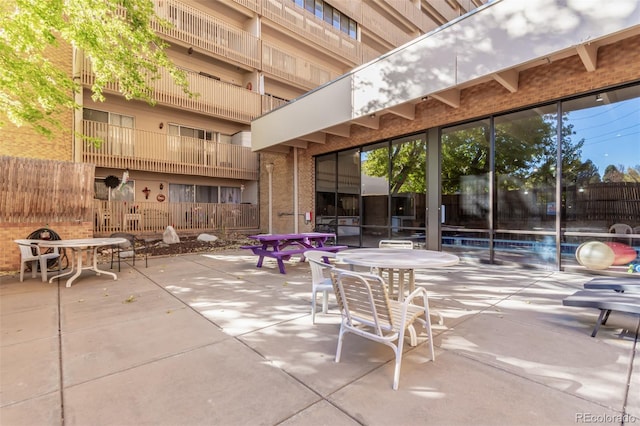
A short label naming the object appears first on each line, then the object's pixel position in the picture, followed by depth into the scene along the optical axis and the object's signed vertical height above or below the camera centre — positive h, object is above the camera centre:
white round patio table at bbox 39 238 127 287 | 5.75 -0.52
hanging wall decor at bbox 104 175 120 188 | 12.09 +1.49
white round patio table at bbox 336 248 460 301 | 3.14 -0.50
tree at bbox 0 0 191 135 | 5.95 +3.81
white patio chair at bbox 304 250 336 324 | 3.68 -0.85
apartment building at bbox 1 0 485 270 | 11.38 +4.62
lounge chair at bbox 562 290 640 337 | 3.13 -0.97
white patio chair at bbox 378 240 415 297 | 3.84 -0.51
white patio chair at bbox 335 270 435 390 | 2.41 -0.81
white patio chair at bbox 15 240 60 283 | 5.96 -0.79
